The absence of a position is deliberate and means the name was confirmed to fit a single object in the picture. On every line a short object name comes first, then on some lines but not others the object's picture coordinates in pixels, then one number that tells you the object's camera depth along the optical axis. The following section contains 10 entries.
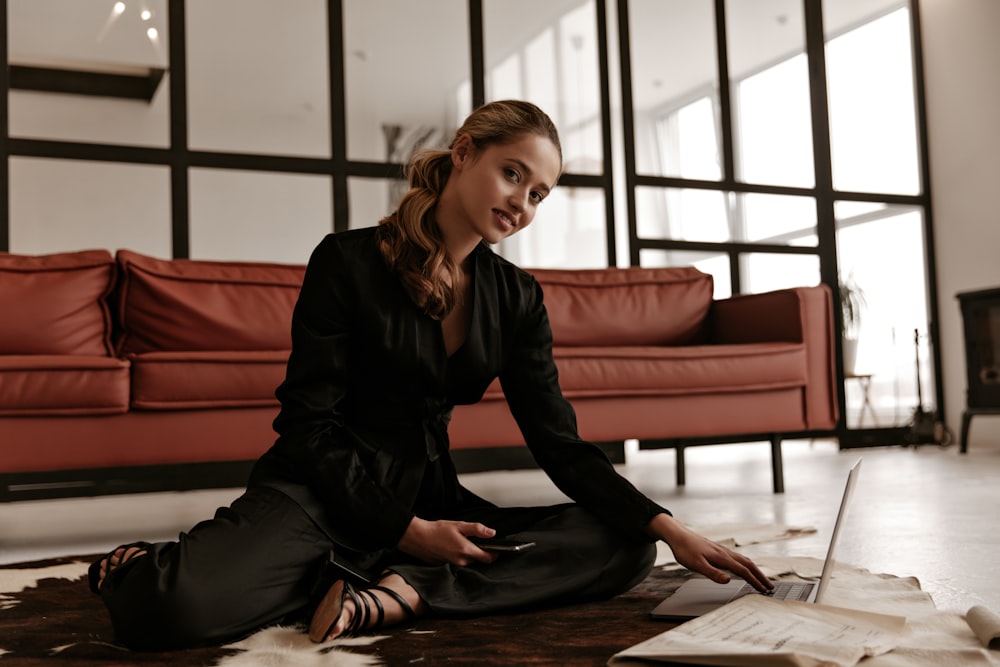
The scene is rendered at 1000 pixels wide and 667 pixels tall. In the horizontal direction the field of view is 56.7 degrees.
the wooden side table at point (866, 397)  5.64
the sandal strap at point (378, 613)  1.31
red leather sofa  2.43
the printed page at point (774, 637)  1.03
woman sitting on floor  1.30
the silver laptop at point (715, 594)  1.31
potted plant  5.55
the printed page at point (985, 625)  1.20
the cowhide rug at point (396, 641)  1.21
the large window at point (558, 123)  4.11
